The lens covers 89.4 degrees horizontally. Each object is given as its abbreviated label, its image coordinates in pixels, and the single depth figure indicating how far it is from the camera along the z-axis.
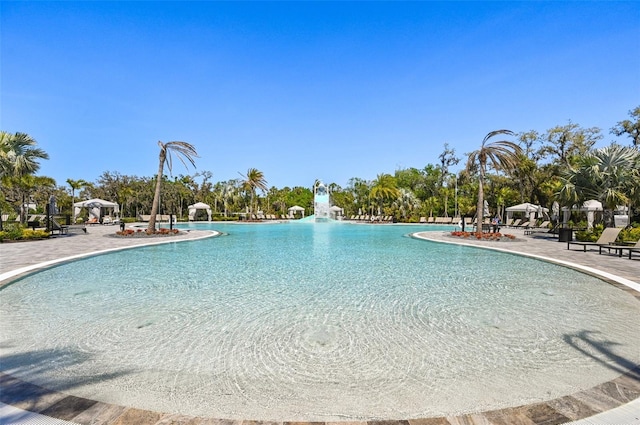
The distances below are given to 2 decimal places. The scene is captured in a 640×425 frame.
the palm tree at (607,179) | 15.17
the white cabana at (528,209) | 30.38
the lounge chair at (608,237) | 12.50
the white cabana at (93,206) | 30.25
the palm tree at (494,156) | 18.34
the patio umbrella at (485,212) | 30.23
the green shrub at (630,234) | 14.02
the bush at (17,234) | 14.93
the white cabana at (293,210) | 54.46
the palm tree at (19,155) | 16.86
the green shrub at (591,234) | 15.84
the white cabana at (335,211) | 56.61
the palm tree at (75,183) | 38.15
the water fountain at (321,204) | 56.34
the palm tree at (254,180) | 43.75
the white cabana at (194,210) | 40.24
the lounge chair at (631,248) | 10.61
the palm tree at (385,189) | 44.09
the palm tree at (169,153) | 19.95
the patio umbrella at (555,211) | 25.50
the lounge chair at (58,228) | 19.05
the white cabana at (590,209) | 18.67
